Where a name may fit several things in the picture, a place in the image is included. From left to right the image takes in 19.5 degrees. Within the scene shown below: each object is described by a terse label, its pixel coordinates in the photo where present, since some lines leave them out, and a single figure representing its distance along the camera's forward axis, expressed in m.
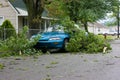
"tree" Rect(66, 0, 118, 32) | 37.97
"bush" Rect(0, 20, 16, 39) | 23.27
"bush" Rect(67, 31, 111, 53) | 19.30
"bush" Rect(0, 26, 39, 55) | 17.92
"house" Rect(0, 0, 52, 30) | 37.84
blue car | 19.47
